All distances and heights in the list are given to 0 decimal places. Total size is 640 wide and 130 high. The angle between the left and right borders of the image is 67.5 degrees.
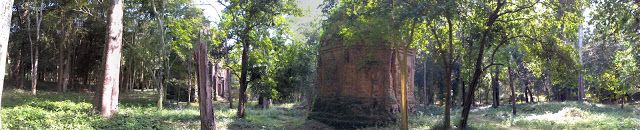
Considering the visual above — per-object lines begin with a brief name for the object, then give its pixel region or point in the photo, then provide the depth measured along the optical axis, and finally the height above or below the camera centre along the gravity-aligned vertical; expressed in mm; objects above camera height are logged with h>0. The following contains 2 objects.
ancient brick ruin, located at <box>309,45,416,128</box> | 19266 -152
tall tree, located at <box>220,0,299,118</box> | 17719 +2394
